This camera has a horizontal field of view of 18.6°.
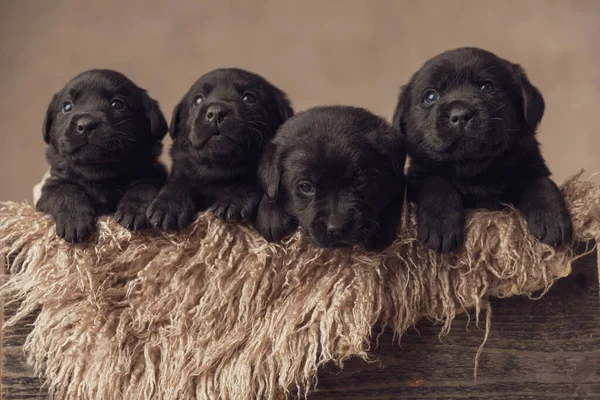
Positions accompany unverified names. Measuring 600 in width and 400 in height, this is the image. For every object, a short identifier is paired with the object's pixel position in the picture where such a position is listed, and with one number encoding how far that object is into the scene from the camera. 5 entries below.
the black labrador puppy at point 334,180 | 1.22
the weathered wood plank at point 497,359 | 1.23
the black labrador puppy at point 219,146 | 1.26
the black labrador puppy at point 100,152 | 1.27
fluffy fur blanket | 1.21
